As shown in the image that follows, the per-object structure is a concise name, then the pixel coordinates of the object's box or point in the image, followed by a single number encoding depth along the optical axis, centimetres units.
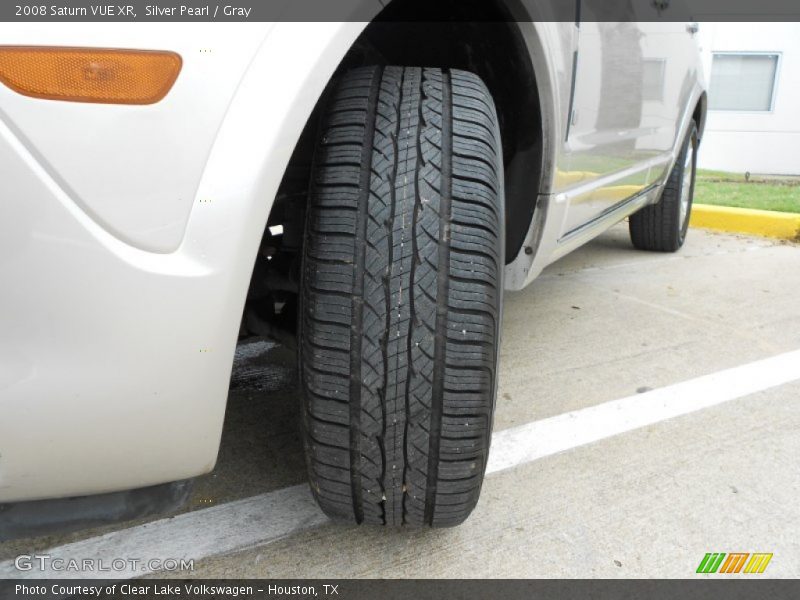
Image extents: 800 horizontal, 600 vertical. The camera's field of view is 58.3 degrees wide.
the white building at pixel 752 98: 1055
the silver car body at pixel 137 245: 87
